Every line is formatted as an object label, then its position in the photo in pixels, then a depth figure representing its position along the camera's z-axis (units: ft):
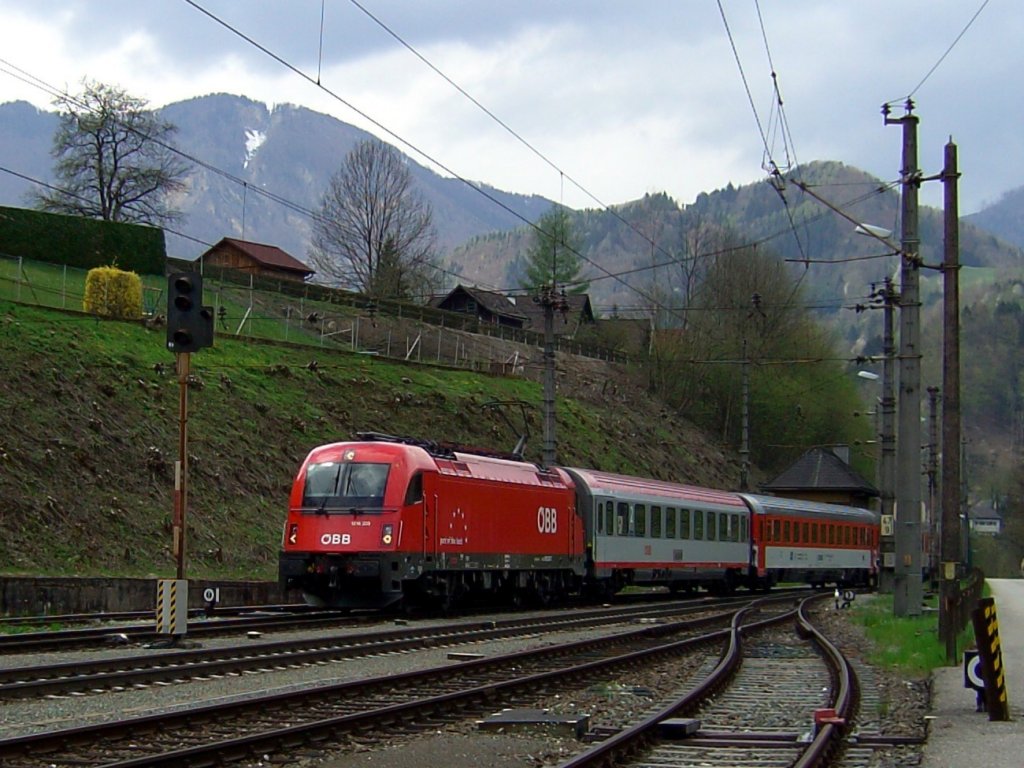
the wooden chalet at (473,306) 311.47
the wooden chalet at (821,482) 233.76
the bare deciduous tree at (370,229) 265.95
